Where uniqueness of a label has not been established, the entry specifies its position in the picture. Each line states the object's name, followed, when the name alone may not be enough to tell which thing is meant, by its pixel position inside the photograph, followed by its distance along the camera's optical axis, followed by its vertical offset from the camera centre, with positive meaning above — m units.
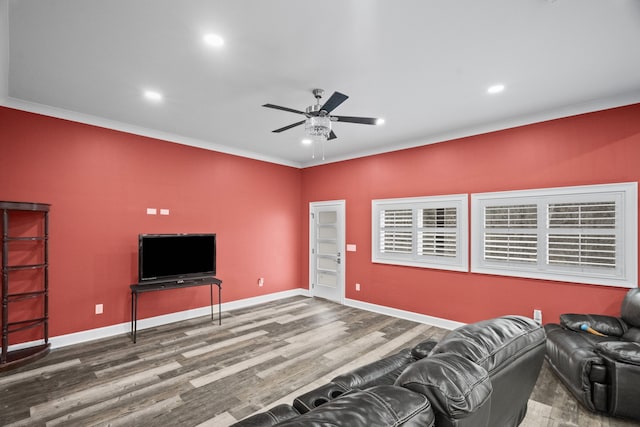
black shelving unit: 3.13 -0.72
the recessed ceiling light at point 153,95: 3.24 +1.32
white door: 5.96 -0.76
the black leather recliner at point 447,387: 0.85 -0.58
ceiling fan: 2.99 +0.97
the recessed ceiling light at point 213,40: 2.28 +1.36
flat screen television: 4.09 -0.63
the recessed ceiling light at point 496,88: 3.05 +1.33
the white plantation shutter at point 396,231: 4.96 -0.28
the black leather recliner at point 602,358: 2.22 -1.18
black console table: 3.91 -1.01
